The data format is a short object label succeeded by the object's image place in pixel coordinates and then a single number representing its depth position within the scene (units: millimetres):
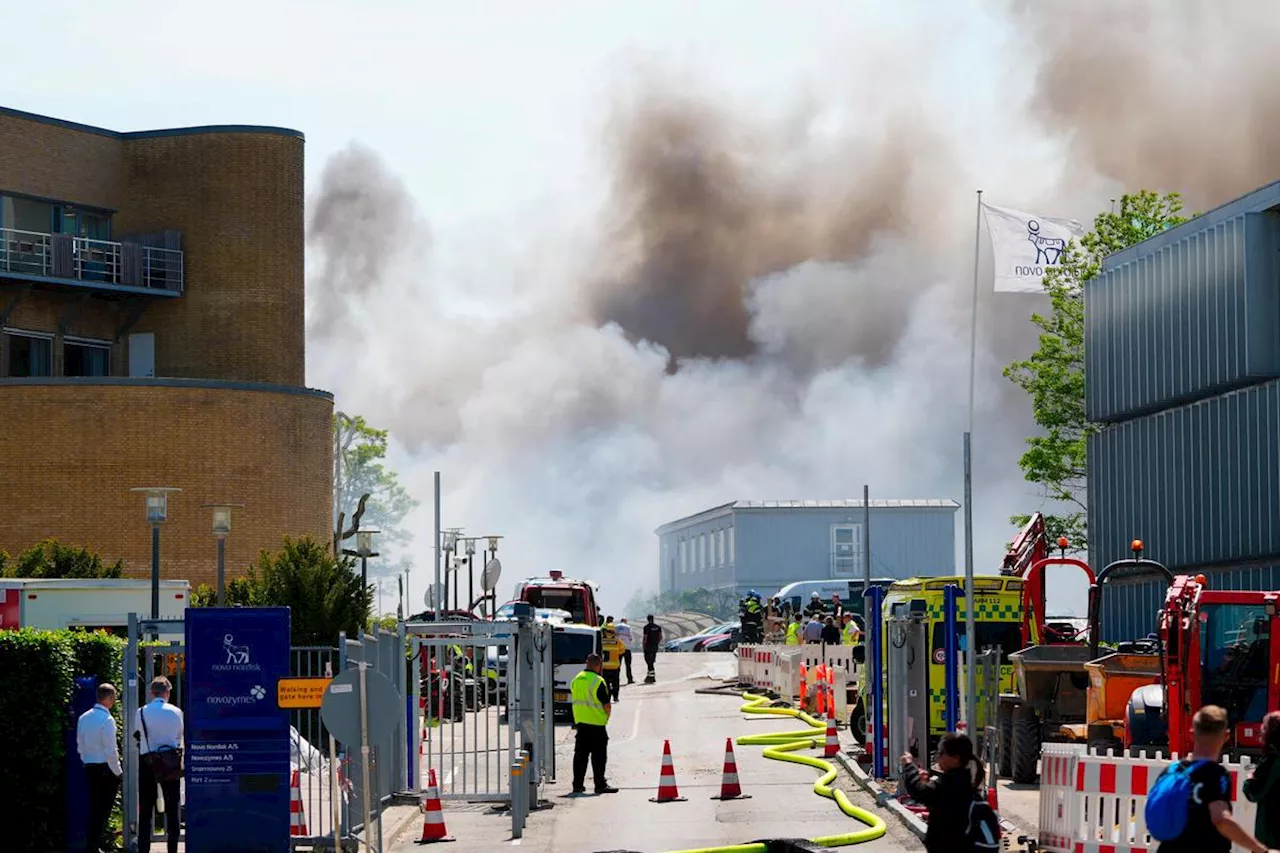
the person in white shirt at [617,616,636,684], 52200
